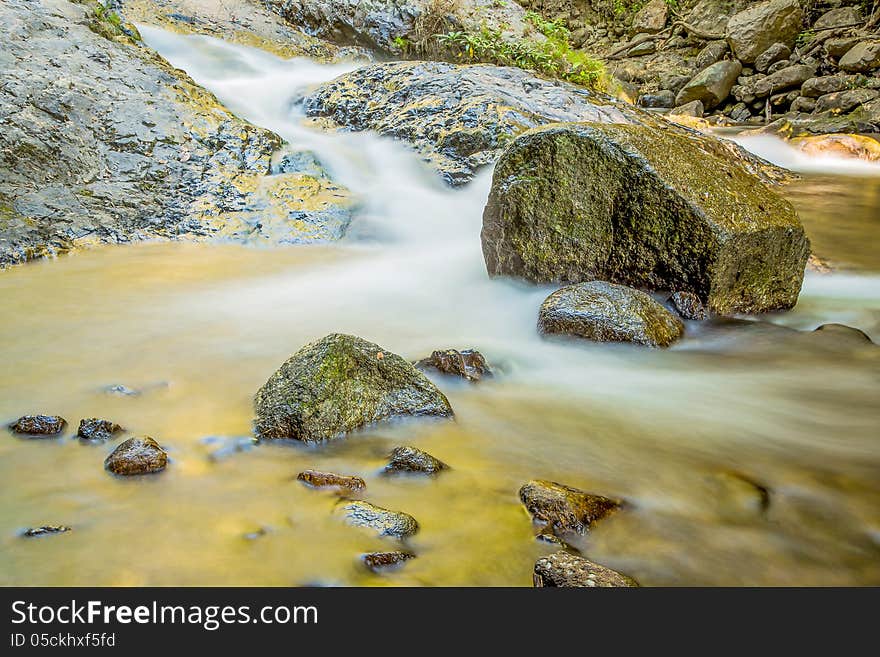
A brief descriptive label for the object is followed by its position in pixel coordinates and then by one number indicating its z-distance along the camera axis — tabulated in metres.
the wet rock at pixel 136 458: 2.48
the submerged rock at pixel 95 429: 2.72
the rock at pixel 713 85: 20.25
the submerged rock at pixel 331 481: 2.46
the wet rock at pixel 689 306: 4.51
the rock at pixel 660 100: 22.19
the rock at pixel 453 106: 7.75
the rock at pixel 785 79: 19.02
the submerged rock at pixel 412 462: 2.58
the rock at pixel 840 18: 21.03
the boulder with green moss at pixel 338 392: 2.81
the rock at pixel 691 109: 19.58
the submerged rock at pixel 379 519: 2.20
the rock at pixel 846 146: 12.57
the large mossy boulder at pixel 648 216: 4.46
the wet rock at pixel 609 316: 4.12
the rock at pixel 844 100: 17.02
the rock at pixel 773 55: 20.48
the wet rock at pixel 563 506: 2.28
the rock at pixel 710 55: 23.53
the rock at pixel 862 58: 18.12
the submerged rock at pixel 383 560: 2.04
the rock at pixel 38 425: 2.76
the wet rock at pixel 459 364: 3.63
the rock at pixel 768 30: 21.09
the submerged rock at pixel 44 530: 2.11
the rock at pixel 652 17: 29.25
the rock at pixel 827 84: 18.08
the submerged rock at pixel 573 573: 1.89
